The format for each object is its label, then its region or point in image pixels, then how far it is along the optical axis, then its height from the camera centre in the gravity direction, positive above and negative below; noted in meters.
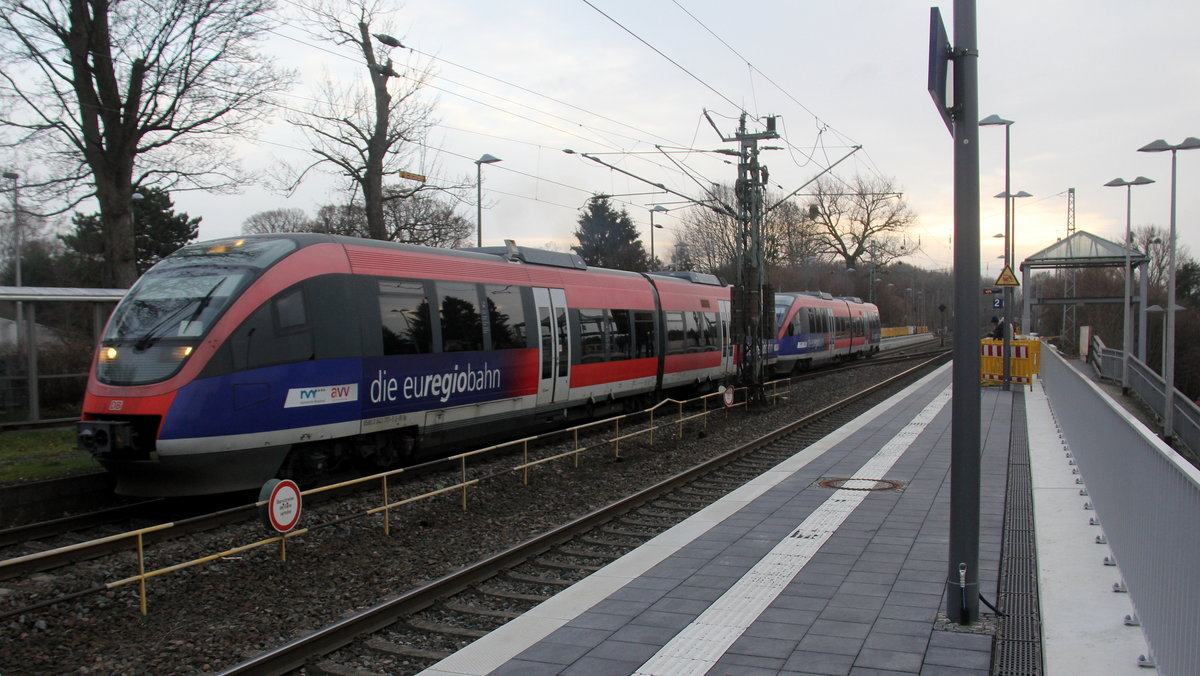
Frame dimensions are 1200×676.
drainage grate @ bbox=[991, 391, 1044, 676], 5.17 -2.03
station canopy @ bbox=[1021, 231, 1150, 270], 30.95 +2.30
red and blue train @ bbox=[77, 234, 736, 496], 8.74 -0.39
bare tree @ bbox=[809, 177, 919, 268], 68.88 +7.24
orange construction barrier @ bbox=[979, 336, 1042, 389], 24.31 -1.22
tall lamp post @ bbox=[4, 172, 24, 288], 18.50 +3.09
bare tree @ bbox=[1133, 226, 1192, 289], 65.12 +5.17
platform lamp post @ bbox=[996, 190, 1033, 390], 22.25 +2.49
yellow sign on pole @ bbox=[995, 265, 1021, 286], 23.95 +1.12
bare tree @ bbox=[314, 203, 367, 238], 35.06 +4.75
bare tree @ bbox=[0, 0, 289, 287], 17.25 +5.04
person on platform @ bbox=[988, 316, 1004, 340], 29.40 -0.41
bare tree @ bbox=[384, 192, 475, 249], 32.86 +4.55
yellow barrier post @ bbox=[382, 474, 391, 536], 8.52 -1.94
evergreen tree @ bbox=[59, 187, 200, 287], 36.41 +4.38
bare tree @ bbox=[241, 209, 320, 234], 75.56 +9.56
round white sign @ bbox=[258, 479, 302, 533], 7.30 -1.51
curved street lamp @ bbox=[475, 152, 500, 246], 26.42 +3.91
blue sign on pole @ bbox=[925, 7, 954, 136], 5.56 +1.71
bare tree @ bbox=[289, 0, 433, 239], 22.73 +5.39
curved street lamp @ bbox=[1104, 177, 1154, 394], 26.59 +0.42
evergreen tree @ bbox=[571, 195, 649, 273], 60.66 +6.25
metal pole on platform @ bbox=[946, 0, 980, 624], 5.75 -0.08
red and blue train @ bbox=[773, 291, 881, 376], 31.03 -0.34
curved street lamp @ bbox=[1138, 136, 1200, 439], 21.57 -1.02
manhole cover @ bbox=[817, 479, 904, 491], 10.62 -2.05
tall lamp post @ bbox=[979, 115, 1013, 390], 22.73 +4.97
